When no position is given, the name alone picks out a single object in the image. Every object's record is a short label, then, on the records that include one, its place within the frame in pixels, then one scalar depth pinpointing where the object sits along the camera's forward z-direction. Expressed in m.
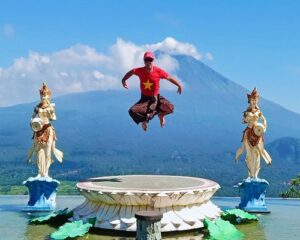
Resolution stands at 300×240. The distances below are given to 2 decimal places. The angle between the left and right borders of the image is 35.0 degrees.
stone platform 11.05
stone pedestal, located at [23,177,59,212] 14.58
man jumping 13.58
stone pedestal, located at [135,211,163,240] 8.68
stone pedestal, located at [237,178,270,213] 14.76
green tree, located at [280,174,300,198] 23.23
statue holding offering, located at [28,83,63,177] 14.63
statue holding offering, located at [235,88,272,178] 14.80
